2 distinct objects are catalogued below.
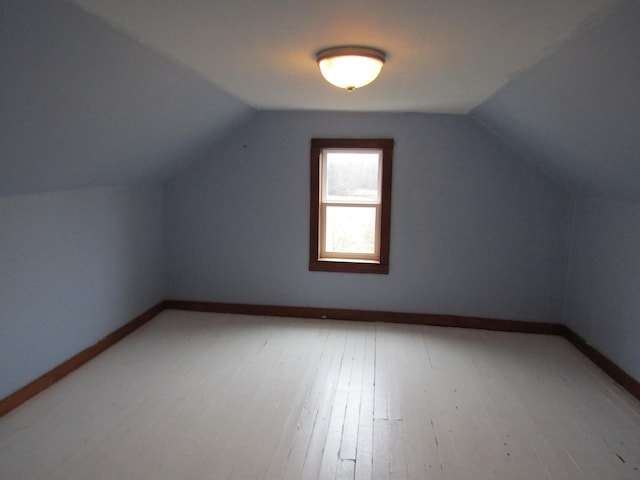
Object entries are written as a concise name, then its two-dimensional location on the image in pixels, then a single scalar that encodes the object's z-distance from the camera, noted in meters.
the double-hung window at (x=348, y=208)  4.21
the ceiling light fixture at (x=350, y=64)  2.15
